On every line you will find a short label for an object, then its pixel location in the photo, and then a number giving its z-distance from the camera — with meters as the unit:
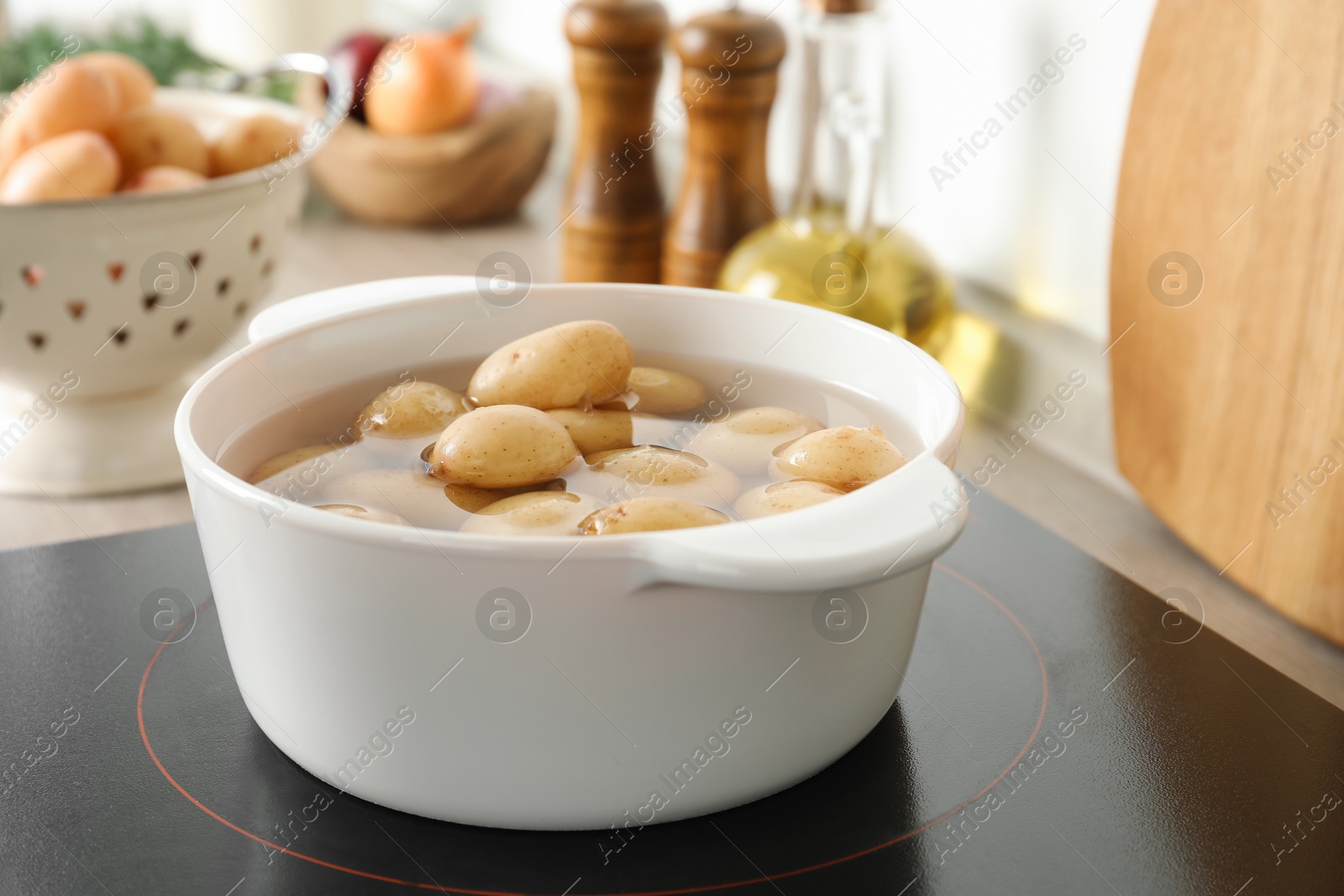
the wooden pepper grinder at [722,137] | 1.40
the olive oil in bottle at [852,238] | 1.36
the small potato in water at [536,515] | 0.94
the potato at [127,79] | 1.34
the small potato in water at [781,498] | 0.96
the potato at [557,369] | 1.09
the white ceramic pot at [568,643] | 0.78
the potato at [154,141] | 1.32
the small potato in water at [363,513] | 0.92
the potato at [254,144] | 1.34
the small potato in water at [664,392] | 1.12
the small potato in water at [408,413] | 1.09
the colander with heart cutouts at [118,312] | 1.27
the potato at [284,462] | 1.05
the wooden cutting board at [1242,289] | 1.18
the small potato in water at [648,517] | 0.88
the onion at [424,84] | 1.64
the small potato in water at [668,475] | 1.04
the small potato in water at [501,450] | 1.03
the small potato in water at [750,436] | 1.08
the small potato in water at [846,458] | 1.01
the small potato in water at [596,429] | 1.09
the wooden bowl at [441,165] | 1.64
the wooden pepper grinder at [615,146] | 1.45
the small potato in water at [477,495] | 1.02
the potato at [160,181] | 1.30
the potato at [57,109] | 1.31
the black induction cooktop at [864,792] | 0.91
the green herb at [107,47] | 1.72
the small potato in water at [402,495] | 1.00
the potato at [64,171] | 1.28
